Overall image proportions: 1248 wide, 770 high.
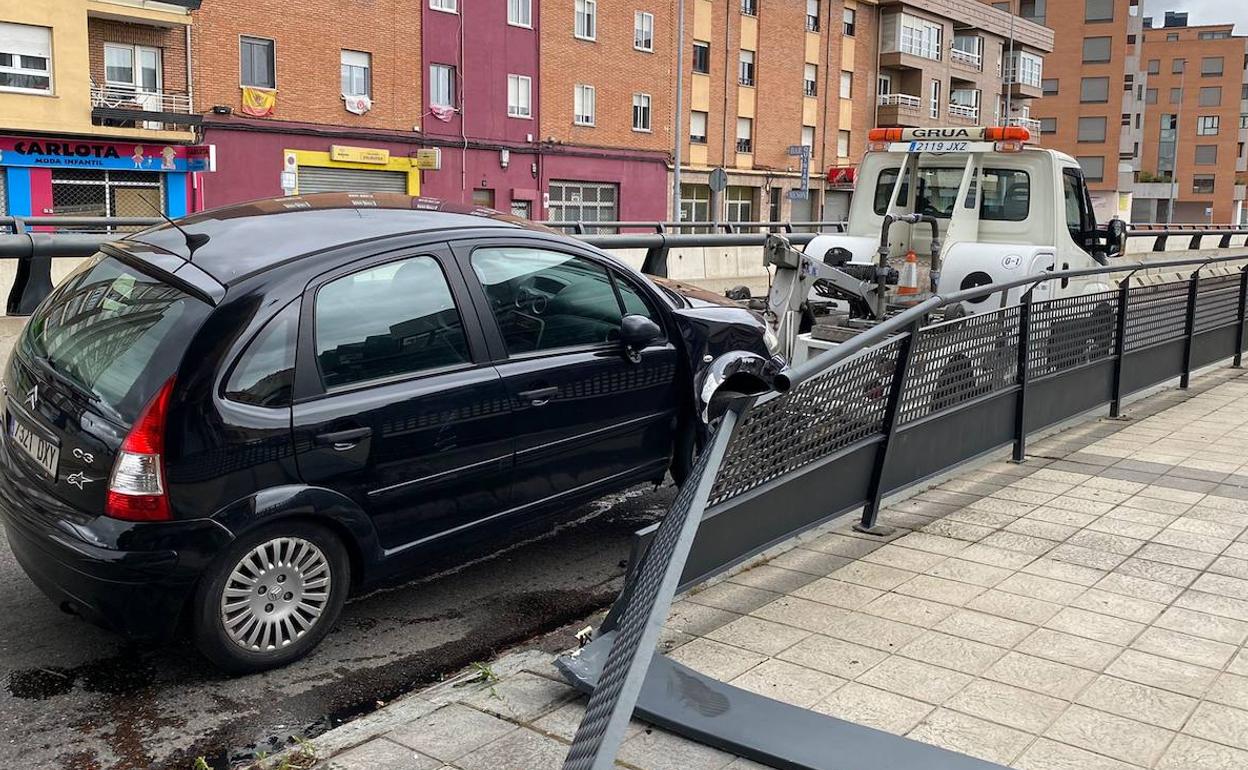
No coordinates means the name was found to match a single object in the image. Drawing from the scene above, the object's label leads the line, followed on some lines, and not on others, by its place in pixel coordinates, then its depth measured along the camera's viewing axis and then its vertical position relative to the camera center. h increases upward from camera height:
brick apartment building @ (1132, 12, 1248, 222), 103.25 +9.48
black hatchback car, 3.94 -0.76
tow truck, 9.35 -0.11
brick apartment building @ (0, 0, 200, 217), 28.64 +2.53
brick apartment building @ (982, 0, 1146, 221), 84.31 +10.45
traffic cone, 9.76 -0.52
